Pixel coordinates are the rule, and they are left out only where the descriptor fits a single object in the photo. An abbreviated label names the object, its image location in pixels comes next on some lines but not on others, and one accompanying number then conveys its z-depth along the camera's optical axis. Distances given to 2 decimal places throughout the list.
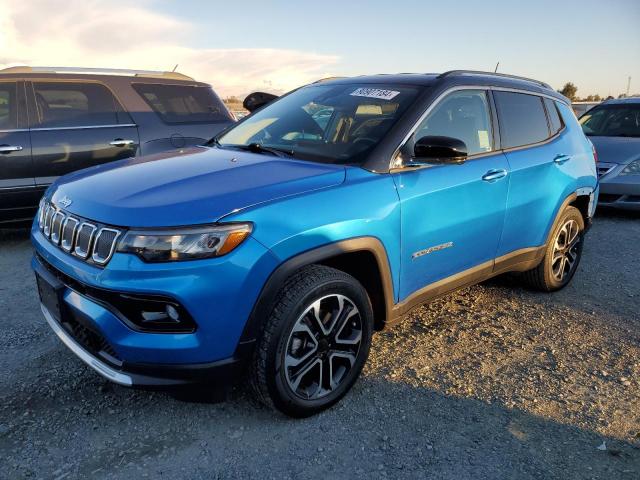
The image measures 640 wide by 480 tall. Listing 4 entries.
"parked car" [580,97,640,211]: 6.99
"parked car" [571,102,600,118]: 13.43
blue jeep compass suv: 2.17
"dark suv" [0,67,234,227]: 5.17
